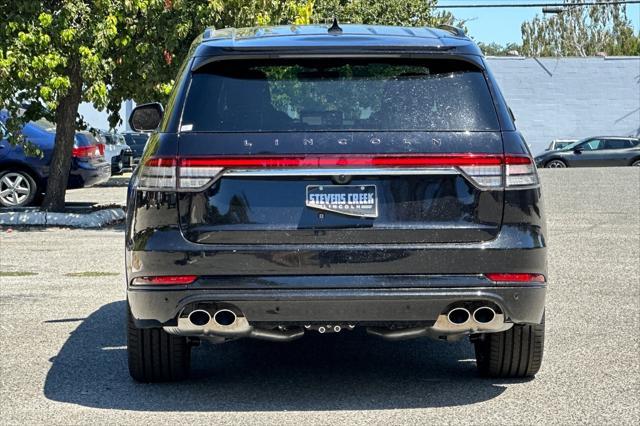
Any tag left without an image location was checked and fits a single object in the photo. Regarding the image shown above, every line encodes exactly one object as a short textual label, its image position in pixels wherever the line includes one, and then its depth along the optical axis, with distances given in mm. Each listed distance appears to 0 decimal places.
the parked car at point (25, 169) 19781
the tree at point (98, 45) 16609
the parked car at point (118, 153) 31438
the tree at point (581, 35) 87938
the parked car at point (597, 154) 39750
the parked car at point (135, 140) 38225
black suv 5711
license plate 5711
